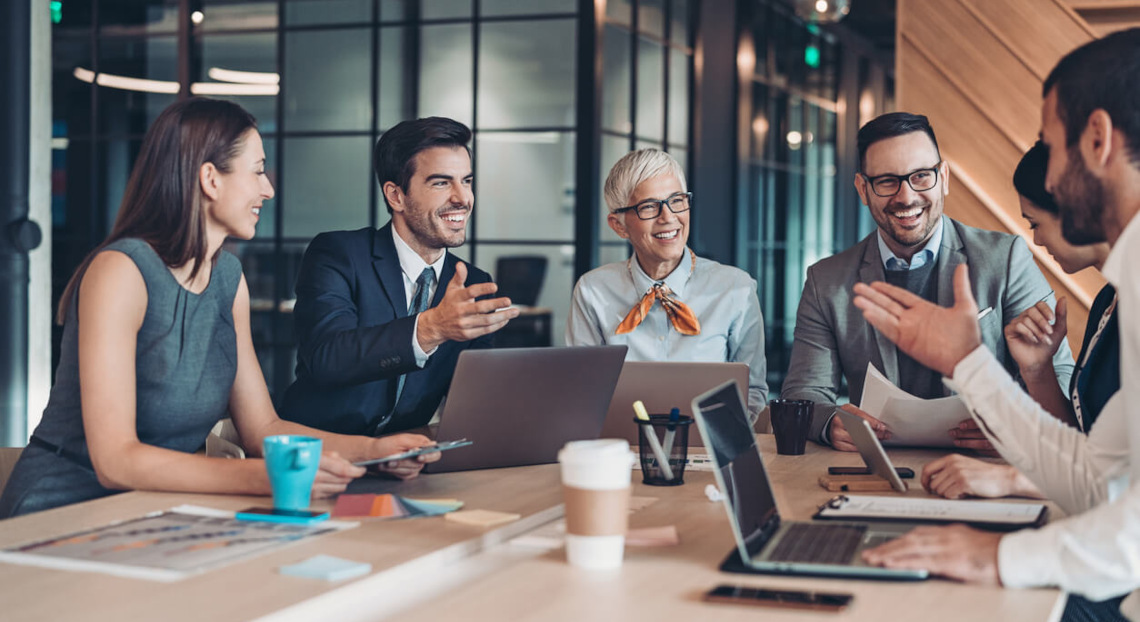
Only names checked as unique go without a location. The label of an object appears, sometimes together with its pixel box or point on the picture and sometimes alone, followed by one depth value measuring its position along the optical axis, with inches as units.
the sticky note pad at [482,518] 58.0
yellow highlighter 69.8
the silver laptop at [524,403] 70.0
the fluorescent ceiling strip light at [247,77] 249.4
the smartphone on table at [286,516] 57.7
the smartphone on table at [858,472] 72.4
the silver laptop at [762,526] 48.7
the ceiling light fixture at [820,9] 239.6
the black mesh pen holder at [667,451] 70.2
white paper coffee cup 49.2
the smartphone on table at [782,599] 43.8
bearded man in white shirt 47.8
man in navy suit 90.6
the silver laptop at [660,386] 81.7
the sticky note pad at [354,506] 59.9
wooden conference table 43.2
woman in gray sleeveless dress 67.6
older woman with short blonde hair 108.6
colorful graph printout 48.3
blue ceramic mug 58.5
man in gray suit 101.2
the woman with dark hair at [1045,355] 65.5
